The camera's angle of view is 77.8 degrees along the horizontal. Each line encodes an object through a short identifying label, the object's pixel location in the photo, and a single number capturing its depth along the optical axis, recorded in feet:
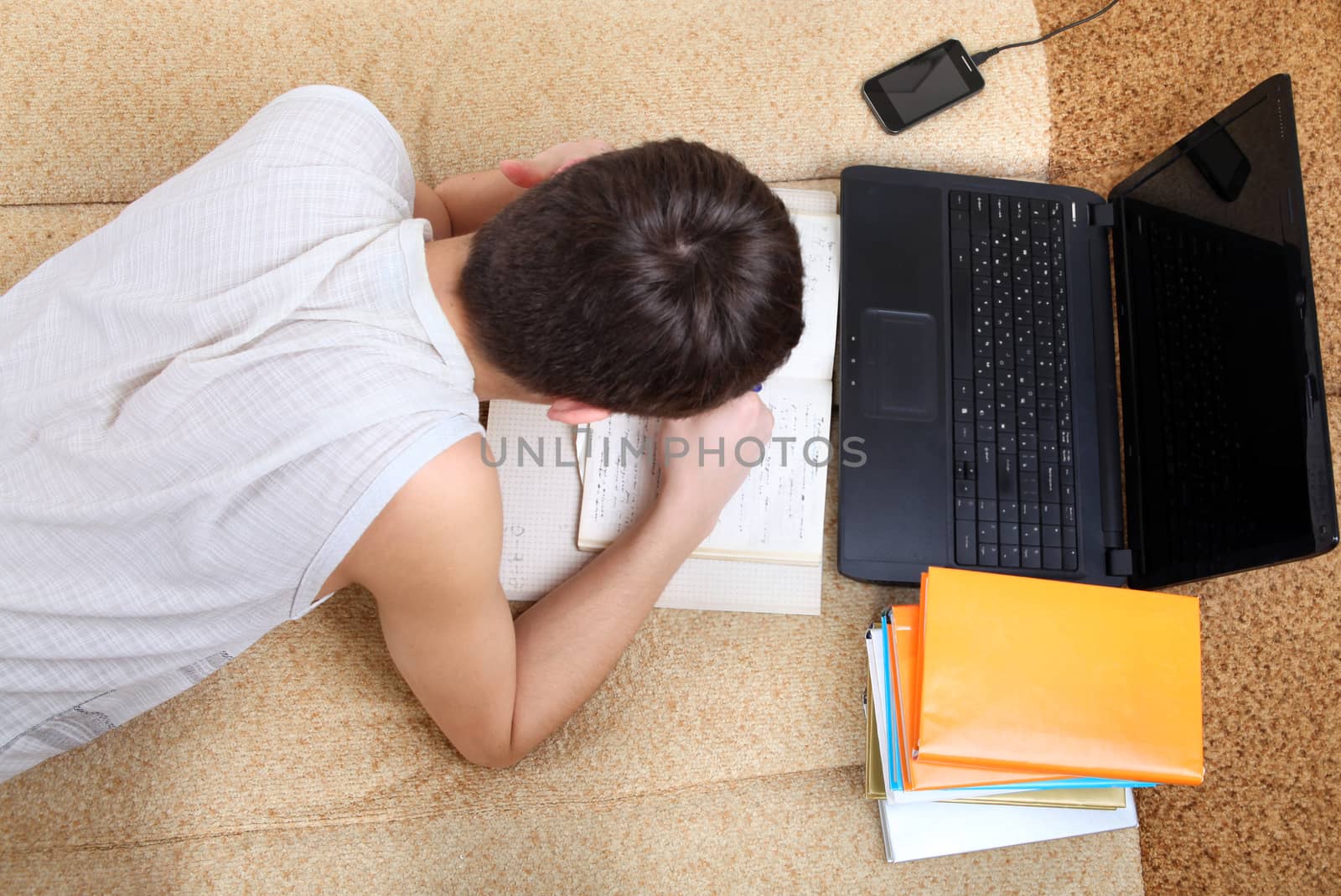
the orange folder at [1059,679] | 2.25
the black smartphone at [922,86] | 2.86
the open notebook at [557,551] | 2.59
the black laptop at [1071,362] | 2.24
